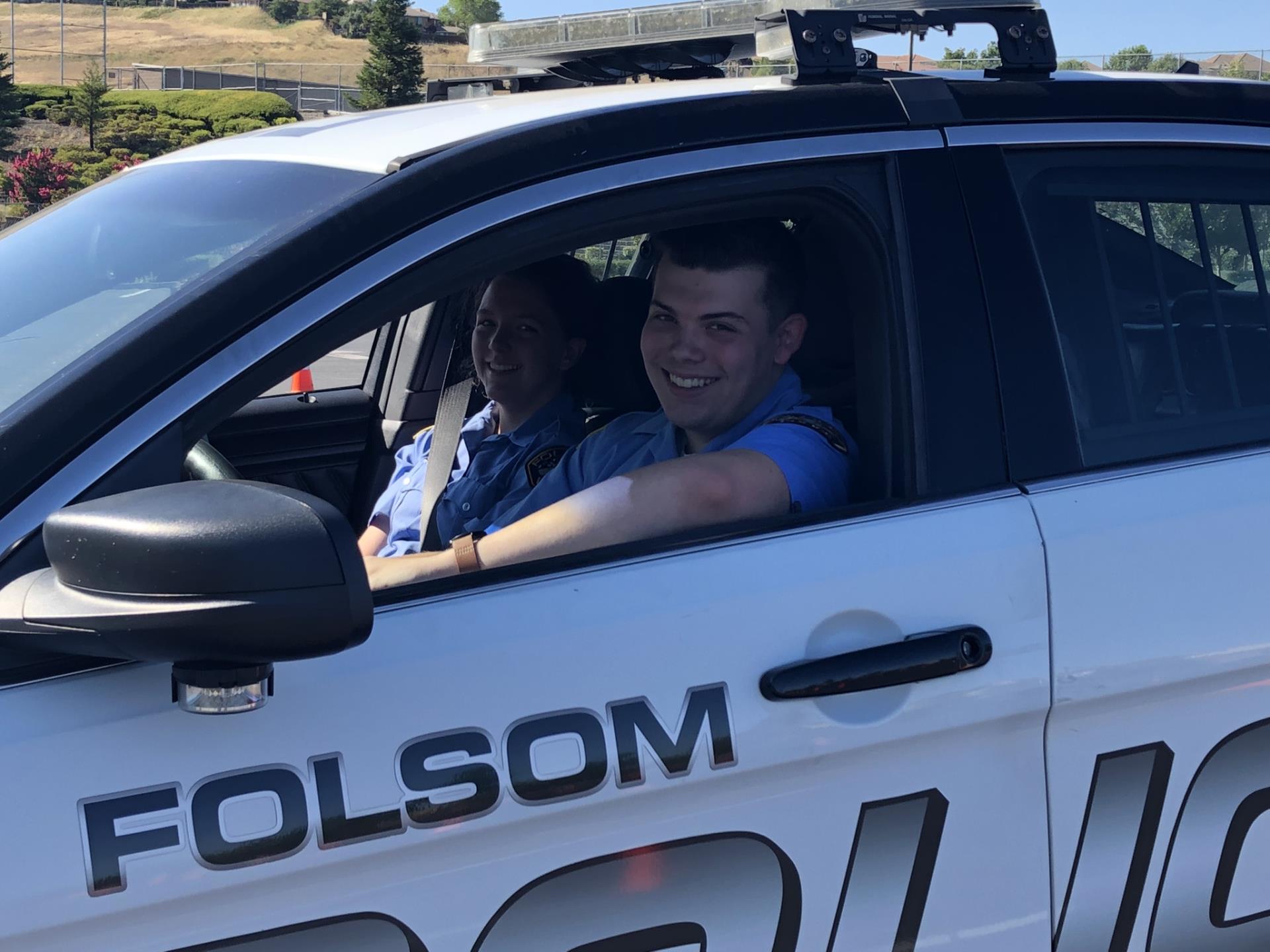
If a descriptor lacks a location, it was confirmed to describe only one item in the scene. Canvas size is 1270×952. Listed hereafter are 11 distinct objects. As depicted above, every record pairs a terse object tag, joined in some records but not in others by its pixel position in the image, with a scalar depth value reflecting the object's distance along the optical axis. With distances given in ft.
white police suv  4.19
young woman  8.58
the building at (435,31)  326.44
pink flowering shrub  109.91
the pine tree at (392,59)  167.63
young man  5.73
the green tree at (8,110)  175.32
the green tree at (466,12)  342.03
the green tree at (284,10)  380.17
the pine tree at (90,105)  185.26
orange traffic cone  9.84
